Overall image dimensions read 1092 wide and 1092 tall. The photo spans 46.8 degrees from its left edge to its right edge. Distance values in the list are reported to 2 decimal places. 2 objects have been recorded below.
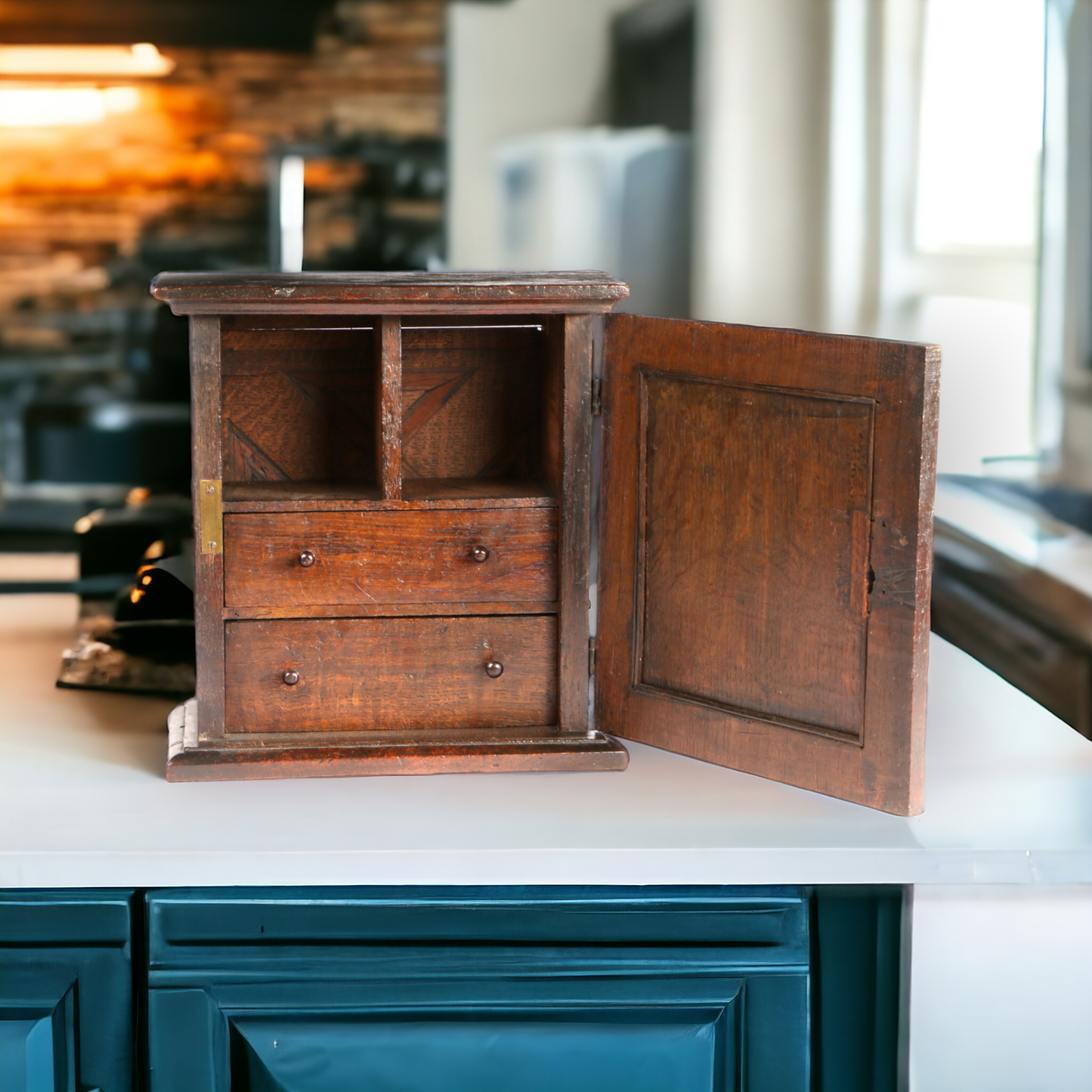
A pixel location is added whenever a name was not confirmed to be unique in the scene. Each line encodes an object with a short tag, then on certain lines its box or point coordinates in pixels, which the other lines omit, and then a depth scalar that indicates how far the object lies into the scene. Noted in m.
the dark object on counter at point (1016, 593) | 1.44
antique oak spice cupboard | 0.96
